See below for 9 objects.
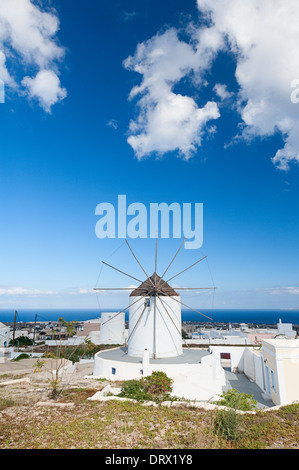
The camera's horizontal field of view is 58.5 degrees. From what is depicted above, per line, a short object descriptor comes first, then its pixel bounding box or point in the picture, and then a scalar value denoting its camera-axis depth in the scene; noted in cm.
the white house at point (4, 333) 4659
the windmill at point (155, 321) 2088
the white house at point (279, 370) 1288
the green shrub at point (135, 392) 1127
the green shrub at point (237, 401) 898
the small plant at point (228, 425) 716
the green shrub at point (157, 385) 1189
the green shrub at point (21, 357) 3005
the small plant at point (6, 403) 980
